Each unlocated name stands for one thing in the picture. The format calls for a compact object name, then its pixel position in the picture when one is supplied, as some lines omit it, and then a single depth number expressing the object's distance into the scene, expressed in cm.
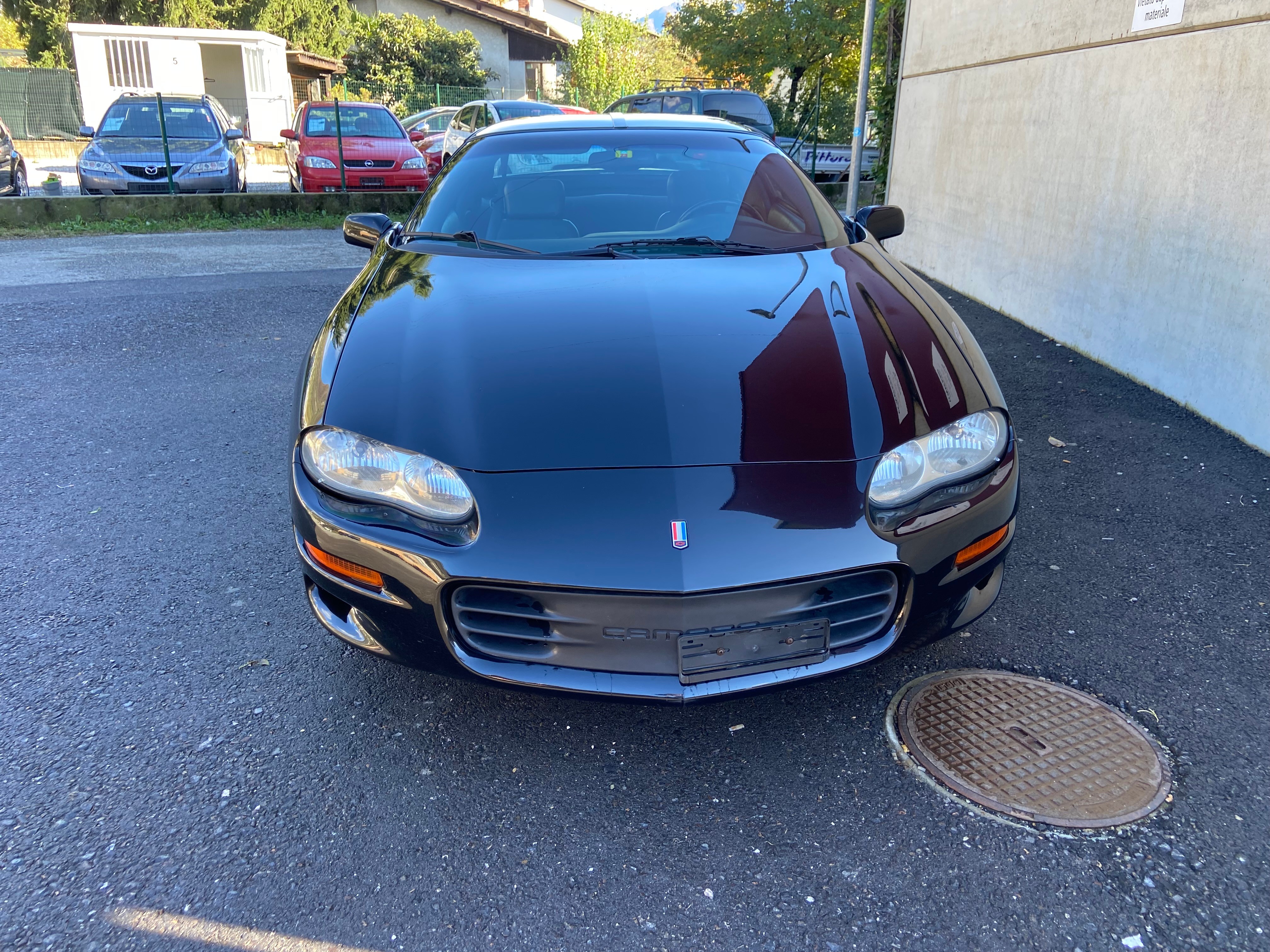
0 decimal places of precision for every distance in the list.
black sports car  204
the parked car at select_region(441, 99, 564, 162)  1417
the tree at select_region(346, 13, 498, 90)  2869
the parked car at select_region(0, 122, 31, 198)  1198
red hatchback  1291
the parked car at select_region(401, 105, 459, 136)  1997
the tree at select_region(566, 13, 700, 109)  3009
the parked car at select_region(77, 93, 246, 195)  1188
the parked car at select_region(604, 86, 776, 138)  1332
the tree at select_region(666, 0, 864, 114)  2577
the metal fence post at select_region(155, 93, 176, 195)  1194
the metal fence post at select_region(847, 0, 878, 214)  1110
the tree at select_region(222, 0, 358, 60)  2858
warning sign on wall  523
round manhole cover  218
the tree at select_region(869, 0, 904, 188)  1204
